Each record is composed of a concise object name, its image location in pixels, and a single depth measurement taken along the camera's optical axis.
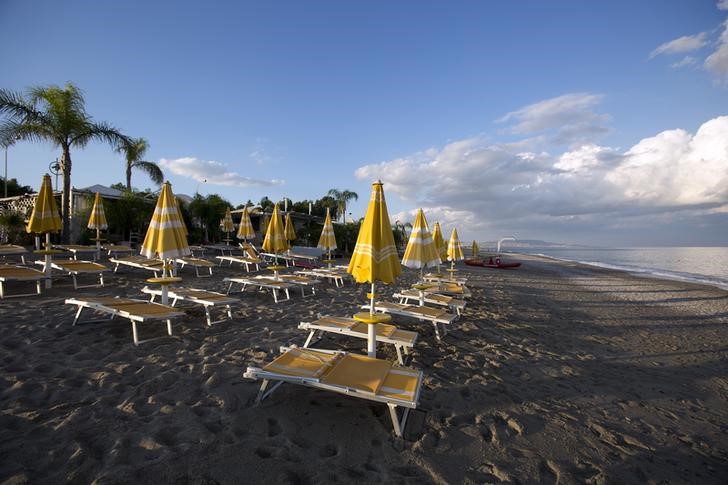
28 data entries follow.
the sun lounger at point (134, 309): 4.93
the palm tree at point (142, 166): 22.19
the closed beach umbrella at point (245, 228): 15.56
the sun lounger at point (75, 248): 12.01
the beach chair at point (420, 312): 5.87
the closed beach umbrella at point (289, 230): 12.65
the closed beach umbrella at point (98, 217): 12.65
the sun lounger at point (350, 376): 3.04
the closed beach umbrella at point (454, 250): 12.59
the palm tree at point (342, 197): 38.47
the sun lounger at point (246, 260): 13.12
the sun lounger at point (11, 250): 10.22
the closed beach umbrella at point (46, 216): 8.09
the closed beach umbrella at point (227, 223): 18.73
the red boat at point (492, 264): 23.62
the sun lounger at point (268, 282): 8.39
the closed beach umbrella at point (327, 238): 12.55
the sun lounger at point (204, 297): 6.14
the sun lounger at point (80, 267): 8.30
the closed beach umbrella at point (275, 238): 9.44
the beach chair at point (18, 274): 6.93
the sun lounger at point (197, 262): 11.46
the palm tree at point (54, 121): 13.45
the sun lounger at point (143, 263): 10.10
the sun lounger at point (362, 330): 4.62
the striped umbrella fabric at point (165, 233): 5.83
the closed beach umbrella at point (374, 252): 4.05
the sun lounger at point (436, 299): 7.47
